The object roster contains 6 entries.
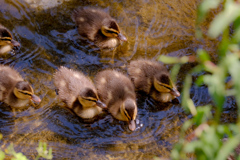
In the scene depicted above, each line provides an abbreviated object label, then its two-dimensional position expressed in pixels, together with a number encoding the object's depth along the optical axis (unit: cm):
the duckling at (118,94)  602
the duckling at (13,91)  613
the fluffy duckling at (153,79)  651
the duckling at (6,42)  679
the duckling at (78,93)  618
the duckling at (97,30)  746
